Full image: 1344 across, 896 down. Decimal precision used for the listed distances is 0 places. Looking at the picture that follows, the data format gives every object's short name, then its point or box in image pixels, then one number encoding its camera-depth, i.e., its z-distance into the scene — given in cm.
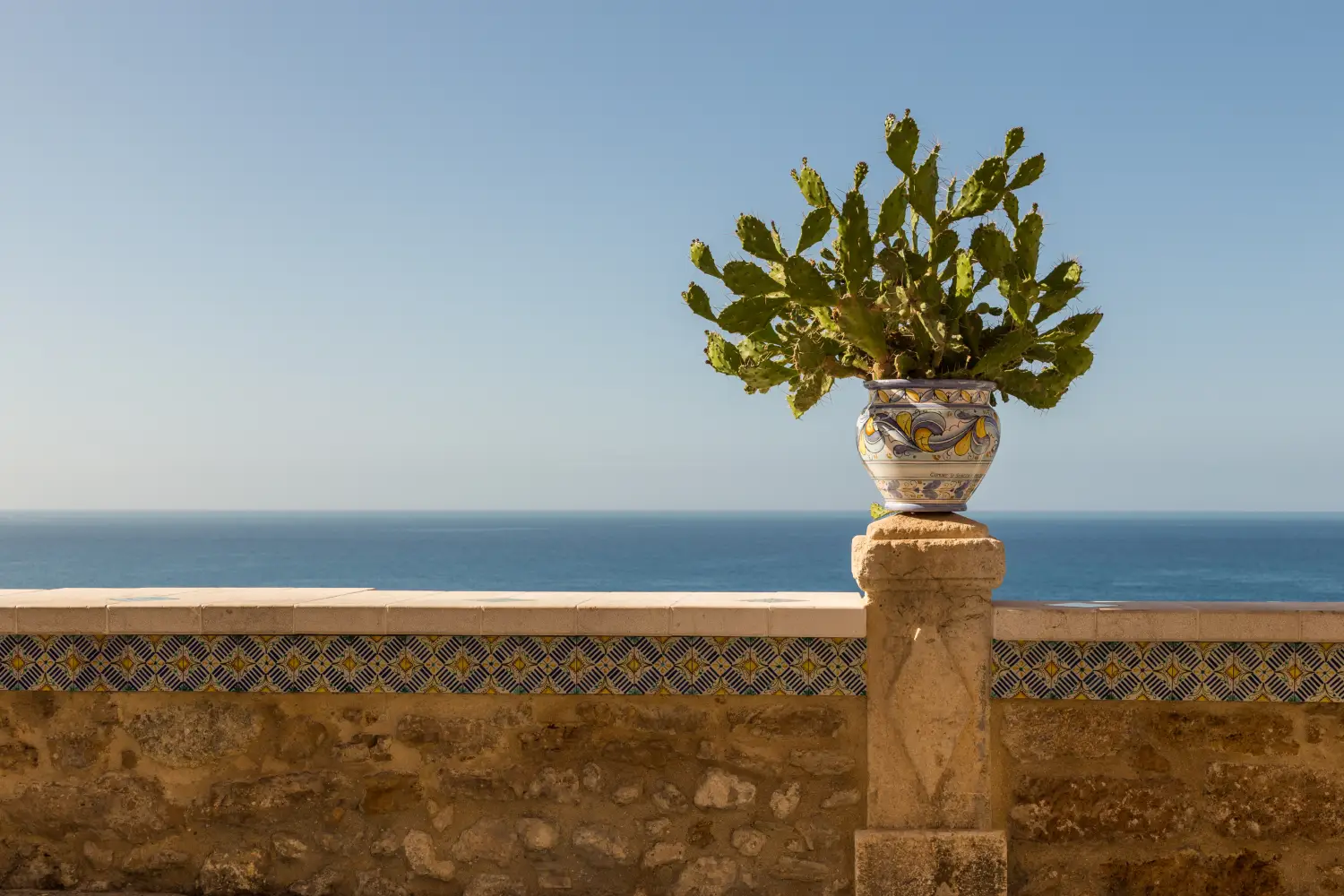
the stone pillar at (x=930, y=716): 360
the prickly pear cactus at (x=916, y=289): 378
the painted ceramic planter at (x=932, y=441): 368
